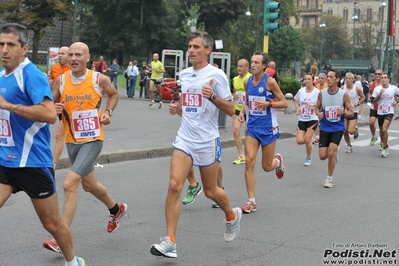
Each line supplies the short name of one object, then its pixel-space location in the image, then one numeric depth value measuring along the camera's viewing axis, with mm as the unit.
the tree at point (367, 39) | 84375
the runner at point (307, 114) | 13625
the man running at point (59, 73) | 10320
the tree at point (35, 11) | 41875
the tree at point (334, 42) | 96500
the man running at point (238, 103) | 13052
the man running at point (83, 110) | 6750
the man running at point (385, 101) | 16422
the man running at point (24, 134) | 5020
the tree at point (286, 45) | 71962
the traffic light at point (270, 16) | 19797
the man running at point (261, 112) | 9062
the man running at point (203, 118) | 6676
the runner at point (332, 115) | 11133
